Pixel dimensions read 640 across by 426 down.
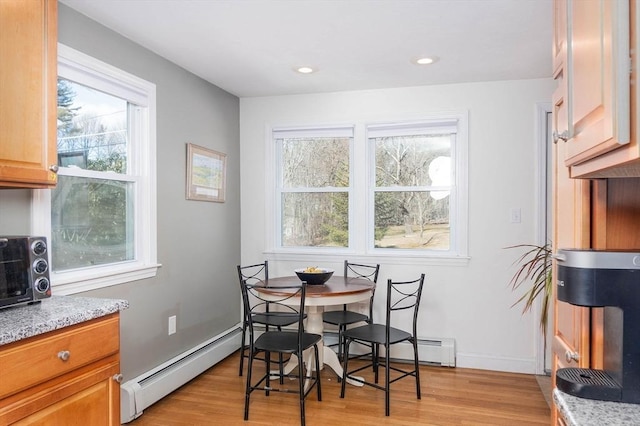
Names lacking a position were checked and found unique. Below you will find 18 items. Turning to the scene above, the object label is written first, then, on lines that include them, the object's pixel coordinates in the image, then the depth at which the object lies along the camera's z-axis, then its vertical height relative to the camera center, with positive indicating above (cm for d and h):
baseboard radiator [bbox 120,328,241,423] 274 -115
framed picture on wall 353 +28
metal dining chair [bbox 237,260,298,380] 333 -84
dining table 299 -58
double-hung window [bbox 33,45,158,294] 246 +16
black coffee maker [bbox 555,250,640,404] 99 -22
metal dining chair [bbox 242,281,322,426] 277 -84
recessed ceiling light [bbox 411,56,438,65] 317 +105
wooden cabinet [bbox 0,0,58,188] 178 +47
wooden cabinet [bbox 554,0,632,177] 83 +27
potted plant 358 -53
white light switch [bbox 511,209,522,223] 366 -6
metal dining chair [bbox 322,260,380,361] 348 -84
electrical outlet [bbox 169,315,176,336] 330 -84
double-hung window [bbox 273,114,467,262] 391 +17
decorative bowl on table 329 -49
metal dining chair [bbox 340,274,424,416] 296 -86
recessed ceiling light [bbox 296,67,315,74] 341 +105
